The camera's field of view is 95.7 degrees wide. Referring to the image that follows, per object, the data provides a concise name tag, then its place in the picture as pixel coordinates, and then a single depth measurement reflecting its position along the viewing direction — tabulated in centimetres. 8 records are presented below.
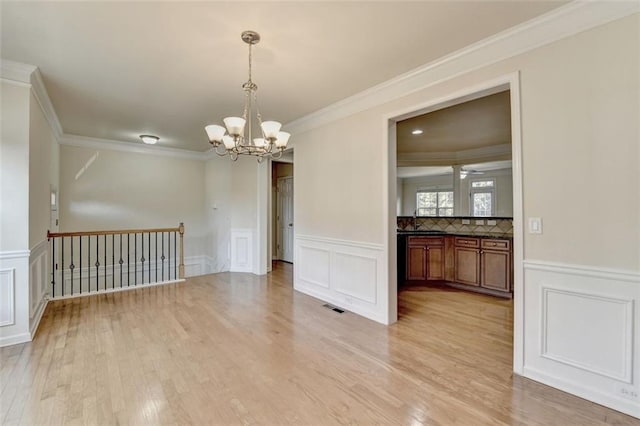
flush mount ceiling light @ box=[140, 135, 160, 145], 535
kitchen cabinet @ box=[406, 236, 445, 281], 512
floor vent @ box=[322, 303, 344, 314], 371
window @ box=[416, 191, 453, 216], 591
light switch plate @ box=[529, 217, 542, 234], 219
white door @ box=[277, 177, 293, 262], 733
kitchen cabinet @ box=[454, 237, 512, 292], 437
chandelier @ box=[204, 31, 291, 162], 243
